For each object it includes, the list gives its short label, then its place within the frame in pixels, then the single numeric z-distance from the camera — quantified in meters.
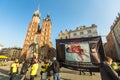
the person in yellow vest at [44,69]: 3.87
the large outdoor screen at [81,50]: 2.92
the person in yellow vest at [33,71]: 3.15
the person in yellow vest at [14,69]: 3.99
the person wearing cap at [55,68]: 3.47
